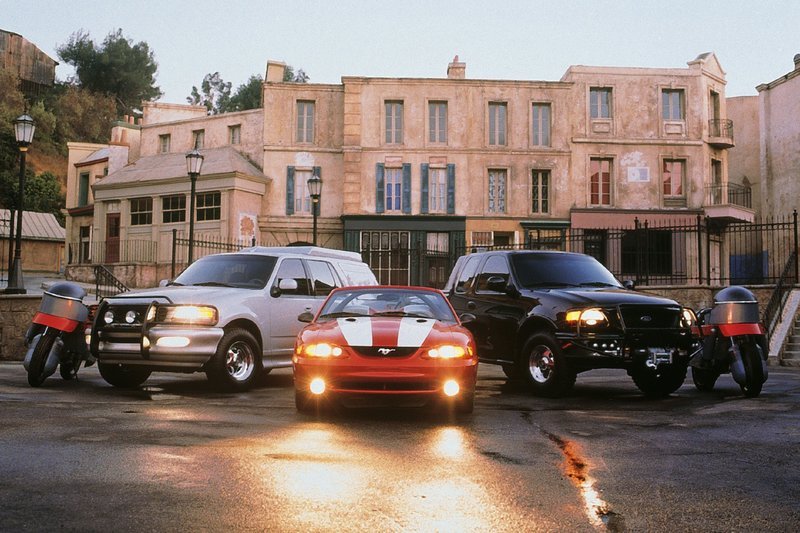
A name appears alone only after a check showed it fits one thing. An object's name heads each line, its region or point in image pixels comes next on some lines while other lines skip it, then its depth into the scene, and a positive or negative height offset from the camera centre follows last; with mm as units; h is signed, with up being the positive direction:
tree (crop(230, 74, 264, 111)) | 72500 +18693
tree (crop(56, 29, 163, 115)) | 78312 +22523
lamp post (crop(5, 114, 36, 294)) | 16844 +2381
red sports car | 7488 -628
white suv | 9672 -314
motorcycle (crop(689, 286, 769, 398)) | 9781 -499
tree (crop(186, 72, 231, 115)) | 89750 +23553
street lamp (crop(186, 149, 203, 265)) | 19891 +3299
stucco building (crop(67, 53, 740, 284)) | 35469 +6047
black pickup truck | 9422 -307
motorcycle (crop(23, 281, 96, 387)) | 10047 -507
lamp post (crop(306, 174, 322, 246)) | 24406 +3382
